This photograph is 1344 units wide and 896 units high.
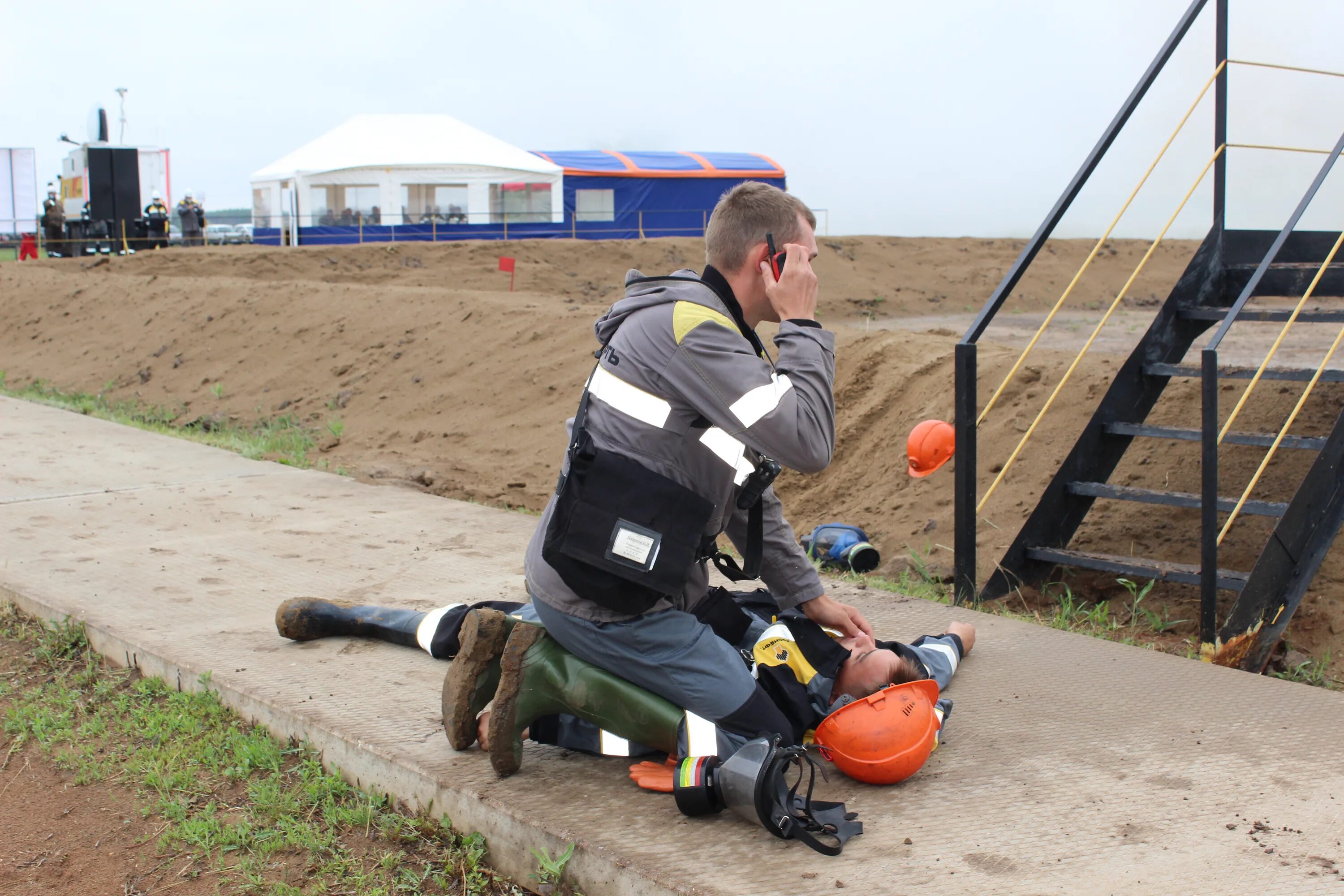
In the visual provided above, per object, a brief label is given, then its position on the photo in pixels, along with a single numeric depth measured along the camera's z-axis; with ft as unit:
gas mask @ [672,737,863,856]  8.21
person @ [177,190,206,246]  82.17
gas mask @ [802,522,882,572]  18.08
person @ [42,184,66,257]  88.28
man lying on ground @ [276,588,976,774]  9.08
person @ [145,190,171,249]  84.79
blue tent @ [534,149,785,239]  95.09
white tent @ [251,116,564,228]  89.25
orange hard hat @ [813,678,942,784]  9.21
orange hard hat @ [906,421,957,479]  15.88
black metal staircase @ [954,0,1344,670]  13.42
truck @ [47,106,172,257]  87.20
